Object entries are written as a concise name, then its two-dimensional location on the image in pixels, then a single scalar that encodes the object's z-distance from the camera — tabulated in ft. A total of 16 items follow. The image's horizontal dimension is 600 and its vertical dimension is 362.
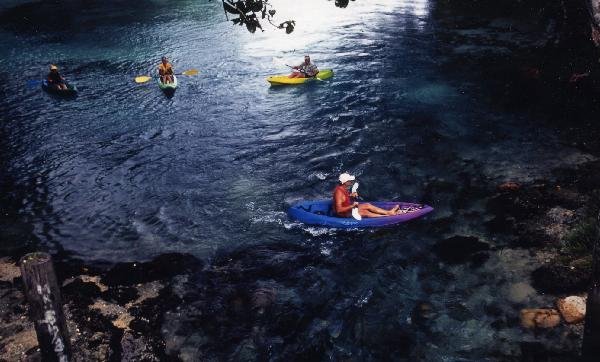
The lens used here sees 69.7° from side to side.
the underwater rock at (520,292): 22.41
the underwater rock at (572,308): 20.26
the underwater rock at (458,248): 25.93
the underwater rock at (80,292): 23.85
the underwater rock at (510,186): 31.63
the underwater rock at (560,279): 21.99
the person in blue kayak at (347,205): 28.60
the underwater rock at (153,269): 26.05
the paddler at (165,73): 55.88
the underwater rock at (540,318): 20.62
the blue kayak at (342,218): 28.55
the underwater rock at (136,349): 20.65
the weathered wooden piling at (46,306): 13.91
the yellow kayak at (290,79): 55.16
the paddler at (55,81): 55.11
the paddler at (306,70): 55.16
